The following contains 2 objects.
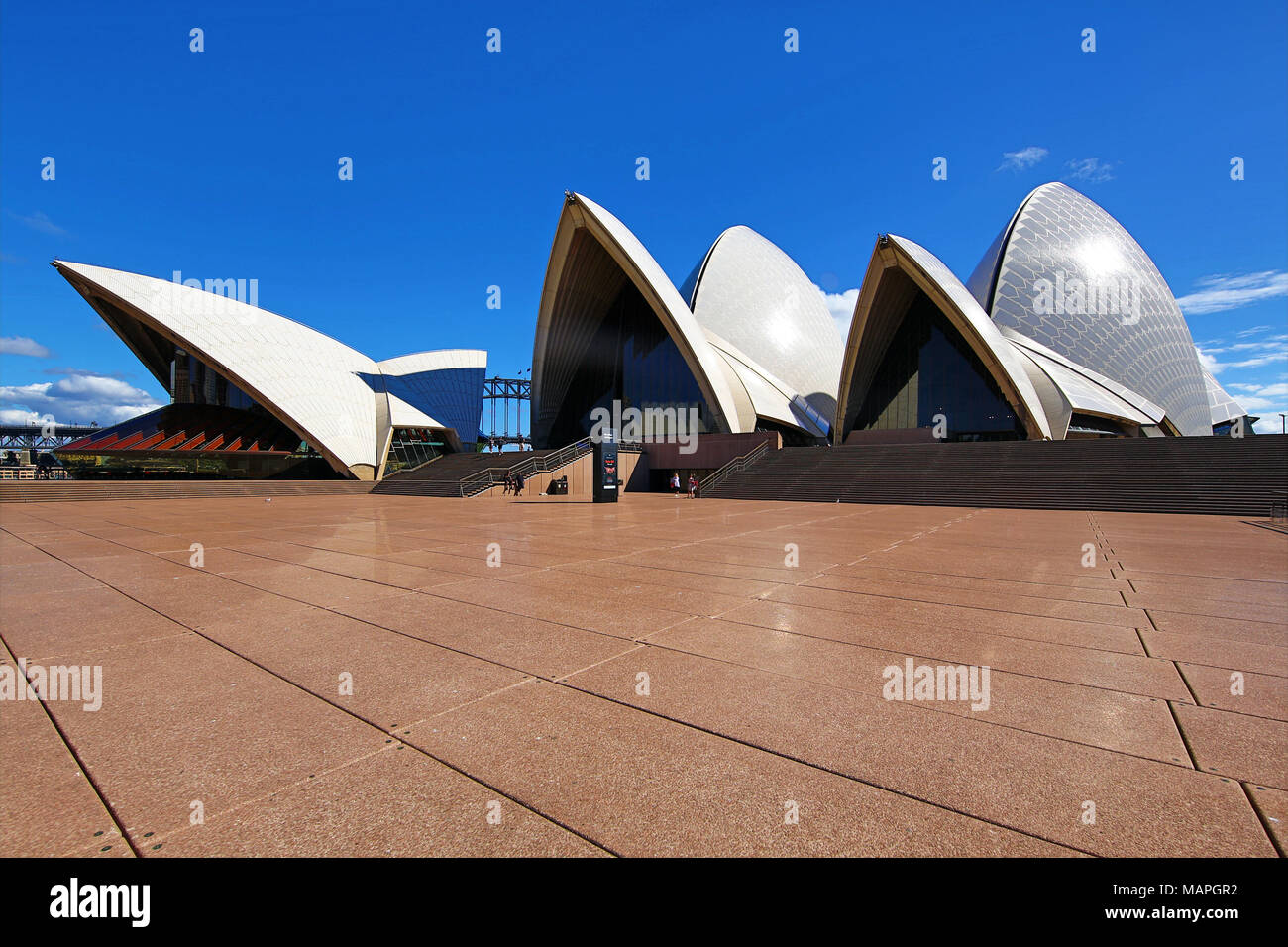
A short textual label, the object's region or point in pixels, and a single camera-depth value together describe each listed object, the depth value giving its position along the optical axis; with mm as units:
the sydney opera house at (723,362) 28344
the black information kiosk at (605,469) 19062
